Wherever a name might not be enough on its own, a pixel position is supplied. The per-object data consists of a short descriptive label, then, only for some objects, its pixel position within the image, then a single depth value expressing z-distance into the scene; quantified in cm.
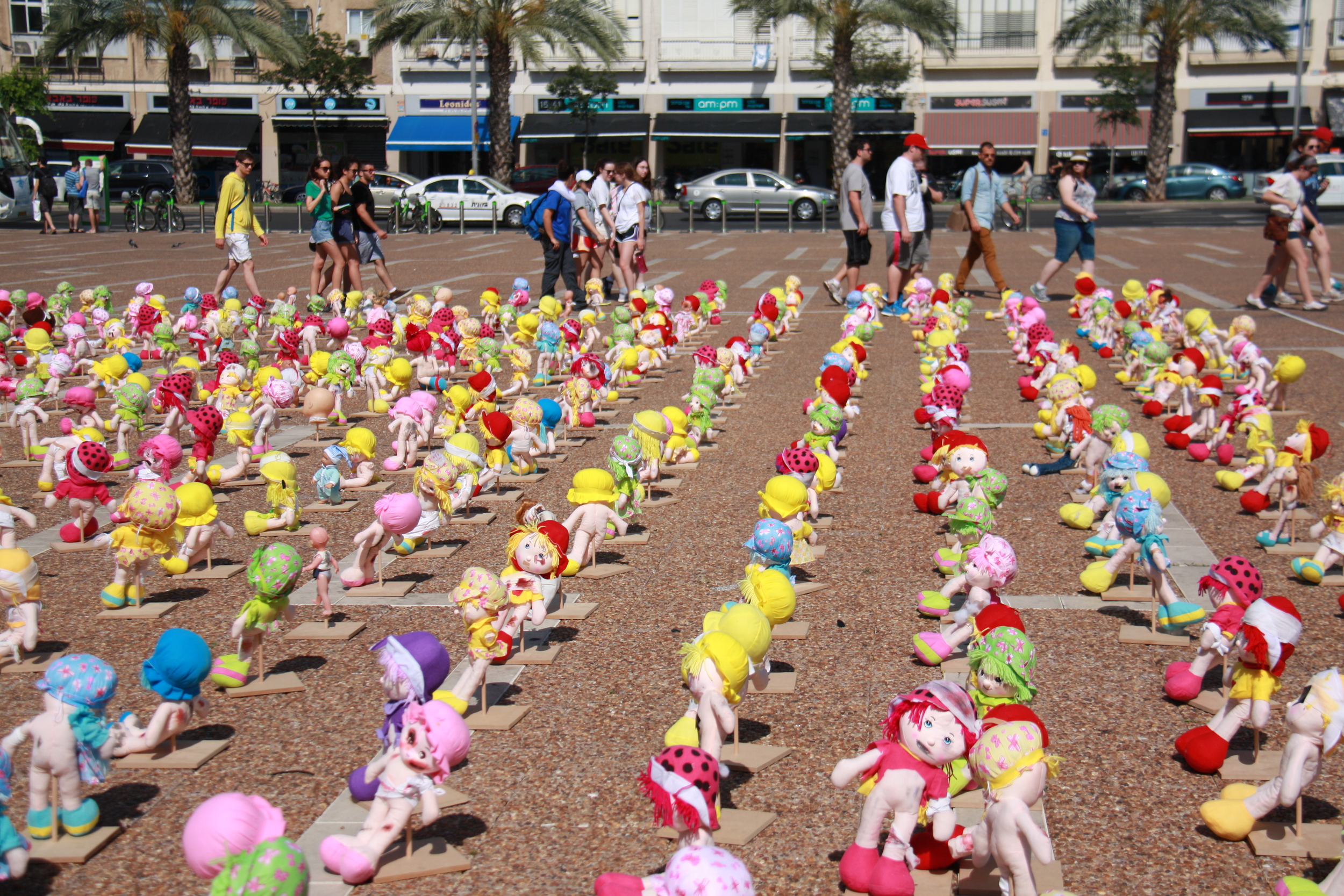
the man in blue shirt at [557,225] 1438
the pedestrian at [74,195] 2975
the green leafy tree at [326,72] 4738
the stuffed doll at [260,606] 453
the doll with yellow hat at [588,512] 593
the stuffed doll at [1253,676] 383
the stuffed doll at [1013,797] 309
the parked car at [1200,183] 4438
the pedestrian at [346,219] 1427
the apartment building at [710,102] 4981
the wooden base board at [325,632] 513
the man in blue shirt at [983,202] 1504
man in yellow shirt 1334
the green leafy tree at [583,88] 4844
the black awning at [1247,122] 4891
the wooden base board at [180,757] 400
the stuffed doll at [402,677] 357
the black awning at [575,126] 5000
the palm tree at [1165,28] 4125
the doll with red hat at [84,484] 616
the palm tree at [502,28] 3656
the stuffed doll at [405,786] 333
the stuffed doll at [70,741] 351
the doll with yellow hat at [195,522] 570
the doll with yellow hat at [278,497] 648
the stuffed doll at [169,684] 390
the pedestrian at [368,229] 1451
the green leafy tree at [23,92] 4341
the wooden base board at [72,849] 345
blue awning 5059
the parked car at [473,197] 3288
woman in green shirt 1432
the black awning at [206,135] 5119
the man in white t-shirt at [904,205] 1373
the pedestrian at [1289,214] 1312
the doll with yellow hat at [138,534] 532
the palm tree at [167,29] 3600
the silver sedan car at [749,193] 3528
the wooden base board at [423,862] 337
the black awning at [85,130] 5153
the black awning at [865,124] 5003
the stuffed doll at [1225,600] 405
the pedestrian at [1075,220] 1432
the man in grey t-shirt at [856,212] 1381
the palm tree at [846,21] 3706
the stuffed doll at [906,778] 328
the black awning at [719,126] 5044
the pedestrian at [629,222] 1518
